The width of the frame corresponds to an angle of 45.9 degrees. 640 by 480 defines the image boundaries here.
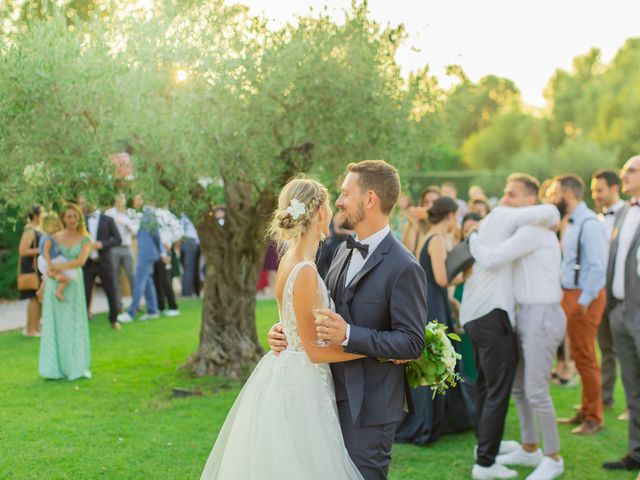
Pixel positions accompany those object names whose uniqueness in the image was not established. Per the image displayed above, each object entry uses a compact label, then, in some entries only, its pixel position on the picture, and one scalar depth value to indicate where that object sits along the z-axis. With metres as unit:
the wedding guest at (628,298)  5.80
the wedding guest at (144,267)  12.96
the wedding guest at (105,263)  11.94
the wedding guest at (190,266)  15.92
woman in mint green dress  8.50
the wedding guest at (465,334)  7.44
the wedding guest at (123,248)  13.38
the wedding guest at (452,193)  13.20
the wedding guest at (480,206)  11.26
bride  3.45
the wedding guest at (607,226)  7.29
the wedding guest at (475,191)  14.61
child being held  8.67
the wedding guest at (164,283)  13.55
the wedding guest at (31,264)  10.58
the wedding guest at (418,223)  7.25
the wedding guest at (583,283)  7.07
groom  3.34
